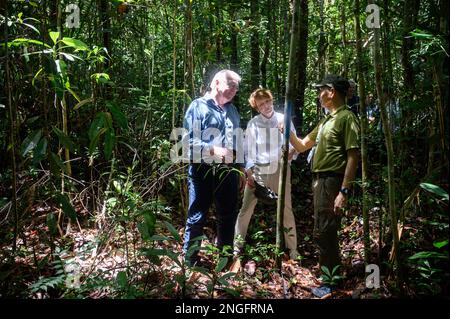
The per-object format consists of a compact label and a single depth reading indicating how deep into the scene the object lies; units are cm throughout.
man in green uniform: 295
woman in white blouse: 378
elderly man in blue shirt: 313
